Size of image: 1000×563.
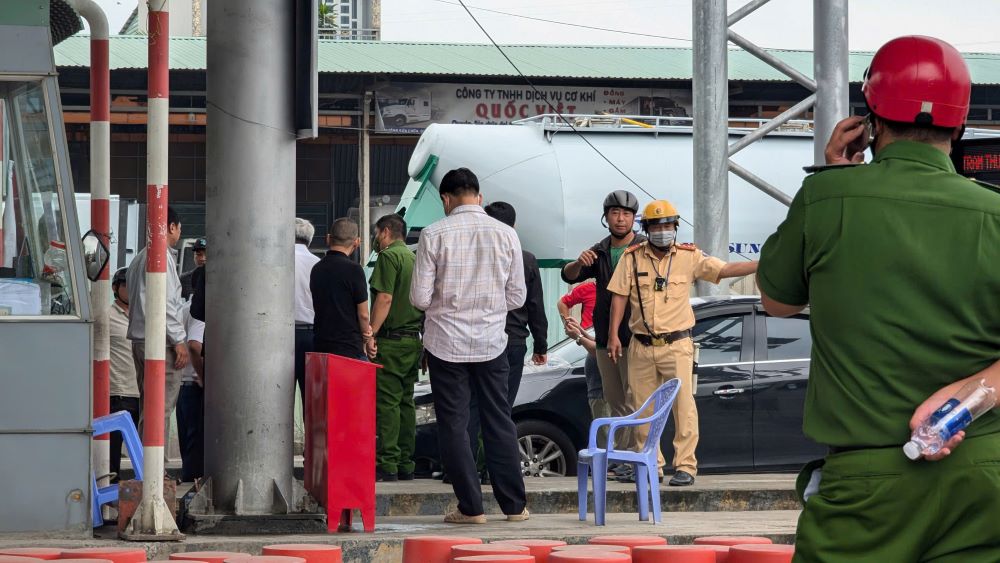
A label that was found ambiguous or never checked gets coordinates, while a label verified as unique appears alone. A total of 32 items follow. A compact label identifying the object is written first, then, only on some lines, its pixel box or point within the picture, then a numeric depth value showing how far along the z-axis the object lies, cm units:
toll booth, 1290
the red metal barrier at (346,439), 1400
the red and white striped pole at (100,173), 1468
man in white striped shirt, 1525
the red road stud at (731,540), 1251
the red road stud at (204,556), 1082
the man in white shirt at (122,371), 1909
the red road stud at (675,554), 1093
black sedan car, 2026
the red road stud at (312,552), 1146
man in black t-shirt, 1841
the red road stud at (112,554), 1093
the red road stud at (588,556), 1055
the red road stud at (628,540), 1209
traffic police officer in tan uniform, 1793
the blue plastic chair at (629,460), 1547
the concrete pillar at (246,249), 1416
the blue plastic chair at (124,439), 1400
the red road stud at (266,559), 1051
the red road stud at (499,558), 1040
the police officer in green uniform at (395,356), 1940
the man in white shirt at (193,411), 1864
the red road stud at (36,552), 1093
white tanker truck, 3557
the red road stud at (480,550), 1103
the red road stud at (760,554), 1094
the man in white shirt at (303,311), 1883
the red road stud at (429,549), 1133
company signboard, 5144
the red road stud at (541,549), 1158
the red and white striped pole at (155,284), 1292
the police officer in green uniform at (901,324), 563
